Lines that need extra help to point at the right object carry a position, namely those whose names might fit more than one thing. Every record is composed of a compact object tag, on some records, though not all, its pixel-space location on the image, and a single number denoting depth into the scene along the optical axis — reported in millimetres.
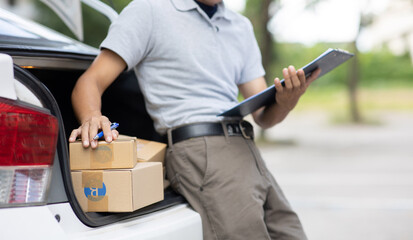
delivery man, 1697
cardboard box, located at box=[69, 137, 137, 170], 1443
